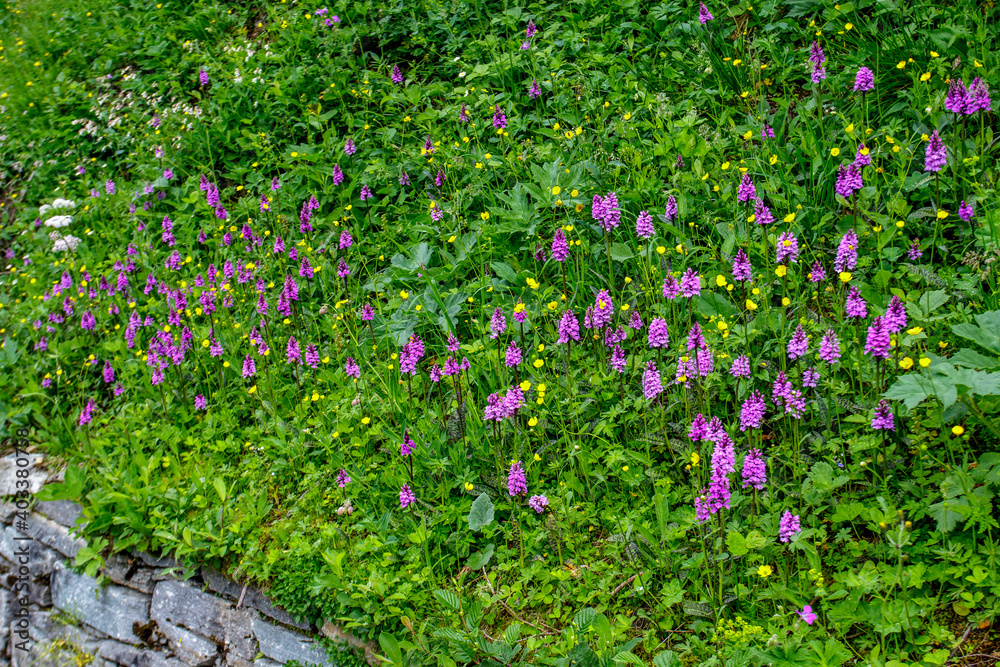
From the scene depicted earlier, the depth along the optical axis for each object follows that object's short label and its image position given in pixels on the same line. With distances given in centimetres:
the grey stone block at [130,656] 354
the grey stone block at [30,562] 419
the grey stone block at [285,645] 292
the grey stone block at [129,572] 366
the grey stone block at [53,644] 393
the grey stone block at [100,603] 369
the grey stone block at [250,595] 309
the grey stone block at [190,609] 335
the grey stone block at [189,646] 335
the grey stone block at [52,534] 407
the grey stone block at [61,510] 417
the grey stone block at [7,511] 444
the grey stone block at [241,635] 319
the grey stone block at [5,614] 443
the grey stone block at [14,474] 442
